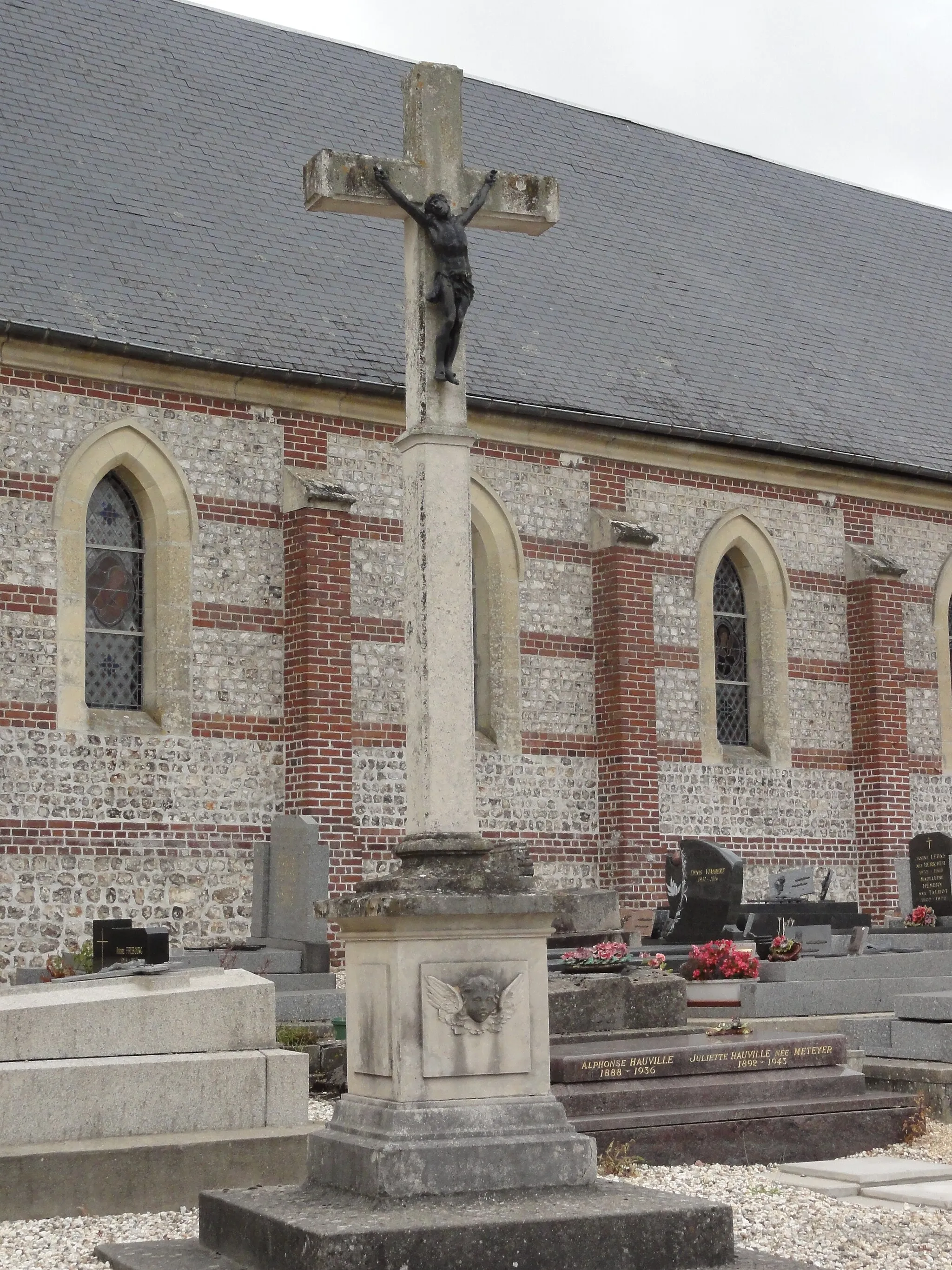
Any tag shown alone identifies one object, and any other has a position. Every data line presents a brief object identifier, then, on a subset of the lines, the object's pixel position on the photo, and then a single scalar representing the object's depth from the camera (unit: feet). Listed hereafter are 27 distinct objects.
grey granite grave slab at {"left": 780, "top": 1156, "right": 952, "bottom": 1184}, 27.09
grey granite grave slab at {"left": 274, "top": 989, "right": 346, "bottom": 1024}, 40.52
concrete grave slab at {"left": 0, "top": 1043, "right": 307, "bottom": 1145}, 25.66
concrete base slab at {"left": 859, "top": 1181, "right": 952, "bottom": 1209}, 25.35
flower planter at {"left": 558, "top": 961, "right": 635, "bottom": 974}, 37.22
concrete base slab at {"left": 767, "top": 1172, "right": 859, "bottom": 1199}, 26.55
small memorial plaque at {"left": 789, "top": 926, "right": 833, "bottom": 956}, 51.26
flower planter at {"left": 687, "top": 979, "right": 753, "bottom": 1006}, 40.55
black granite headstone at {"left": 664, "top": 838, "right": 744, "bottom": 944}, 52.60
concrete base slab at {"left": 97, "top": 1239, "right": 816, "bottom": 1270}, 19.97
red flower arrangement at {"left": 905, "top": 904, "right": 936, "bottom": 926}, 58.29
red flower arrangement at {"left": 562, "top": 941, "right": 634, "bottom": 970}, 37.24
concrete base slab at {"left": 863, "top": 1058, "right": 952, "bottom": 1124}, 32.30
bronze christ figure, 24.00
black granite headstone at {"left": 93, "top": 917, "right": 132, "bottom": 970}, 45.34
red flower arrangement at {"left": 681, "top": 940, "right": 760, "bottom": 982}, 40.73
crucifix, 22.70
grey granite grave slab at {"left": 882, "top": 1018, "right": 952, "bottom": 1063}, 33.55
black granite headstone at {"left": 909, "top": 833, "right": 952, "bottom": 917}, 62.28
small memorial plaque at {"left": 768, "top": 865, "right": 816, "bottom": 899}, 60.13
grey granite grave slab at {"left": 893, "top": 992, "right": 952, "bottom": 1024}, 34.04
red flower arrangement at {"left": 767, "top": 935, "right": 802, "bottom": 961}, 45.14
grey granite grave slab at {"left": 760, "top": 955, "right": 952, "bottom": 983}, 44.47
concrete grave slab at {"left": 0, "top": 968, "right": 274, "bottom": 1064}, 26.32
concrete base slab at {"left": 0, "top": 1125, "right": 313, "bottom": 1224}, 24.59
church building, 55.01
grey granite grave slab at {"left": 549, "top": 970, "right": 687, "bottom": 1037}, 34.32
